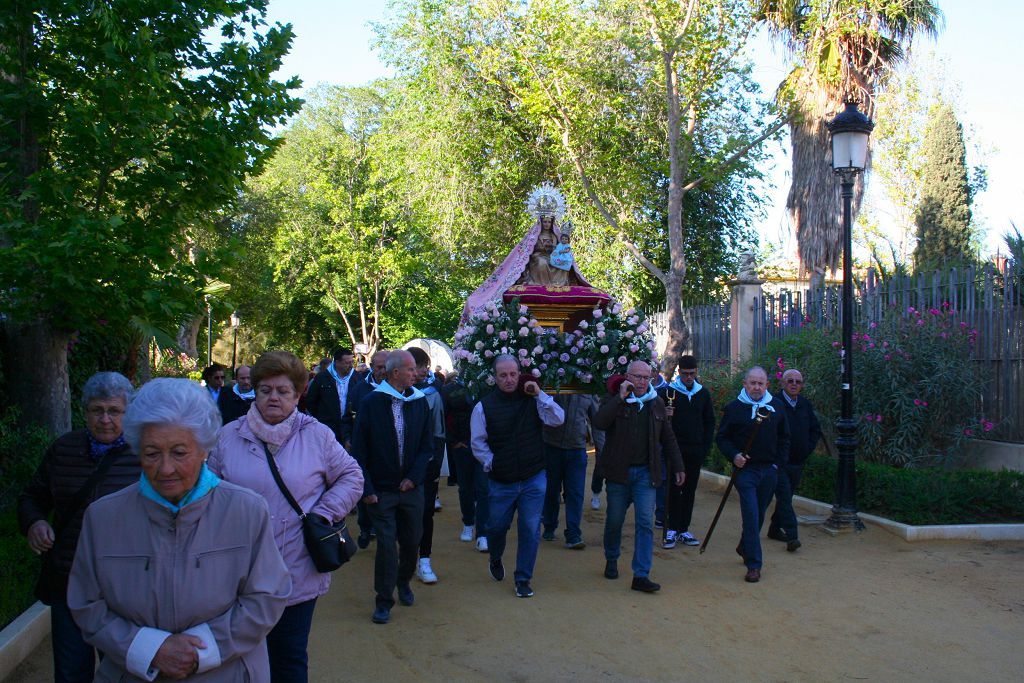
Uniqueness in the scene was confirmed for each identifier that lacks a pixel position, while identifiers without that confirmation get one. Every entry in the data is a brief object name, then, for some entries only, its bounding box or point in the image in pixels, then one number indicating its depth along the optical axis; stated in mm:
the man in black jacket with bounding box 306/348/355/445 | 10766
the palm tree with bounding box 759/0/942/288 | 20406
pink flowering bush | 11258
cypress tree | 29750
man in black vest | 7508
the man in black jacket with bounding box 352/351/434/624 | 6750
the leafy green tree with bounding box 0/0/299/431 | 7316
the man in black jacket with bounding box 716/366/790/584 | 8031
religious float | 10023
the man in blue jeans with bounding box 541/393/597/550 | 9547
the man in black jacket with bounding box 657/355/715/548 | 9609
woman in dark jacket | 4039
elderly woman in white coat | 2693
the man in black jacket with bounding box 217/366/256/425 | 10524
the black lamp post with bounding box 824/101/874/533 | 10180
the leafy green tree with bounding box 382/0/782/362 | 18984
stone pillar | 16906
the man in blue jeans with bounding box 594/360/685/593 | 7727
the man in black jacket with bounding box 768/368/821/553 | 9172
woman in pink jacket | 4059
